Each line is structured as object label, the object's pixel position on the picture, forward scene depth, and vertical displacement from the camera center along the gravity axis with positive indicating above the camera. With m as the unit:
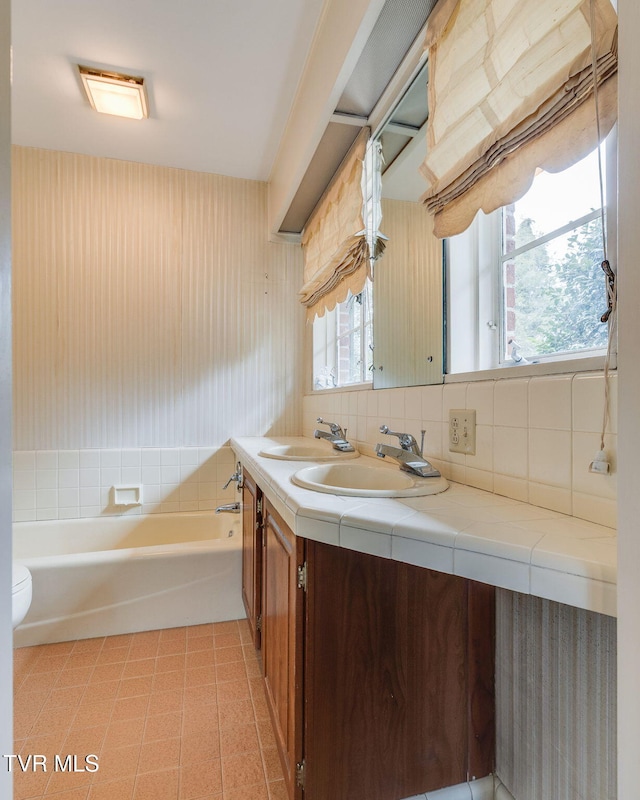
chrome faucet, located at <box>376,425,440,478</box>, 1.20 -0.18
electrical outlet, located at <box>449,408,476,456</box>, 1.12 -0.09
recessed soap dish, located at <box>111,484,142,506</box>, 2.54 -0.60
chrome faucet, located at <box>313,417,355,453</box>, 1.79 -0.18
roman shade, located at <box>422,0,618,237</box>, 0.75 +0.67
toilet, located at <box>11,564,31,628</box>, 1.54 -0.75
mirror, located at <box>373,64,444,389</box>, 1.38 +0.49
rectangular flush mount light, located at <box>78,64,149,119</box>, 1.90 +1.51
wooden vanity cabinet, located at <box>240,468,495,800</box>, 0.94 -0.68
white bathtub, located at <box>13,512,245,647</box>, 1.91 -0.93
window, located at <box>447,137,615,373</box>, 0.92 +0.33
